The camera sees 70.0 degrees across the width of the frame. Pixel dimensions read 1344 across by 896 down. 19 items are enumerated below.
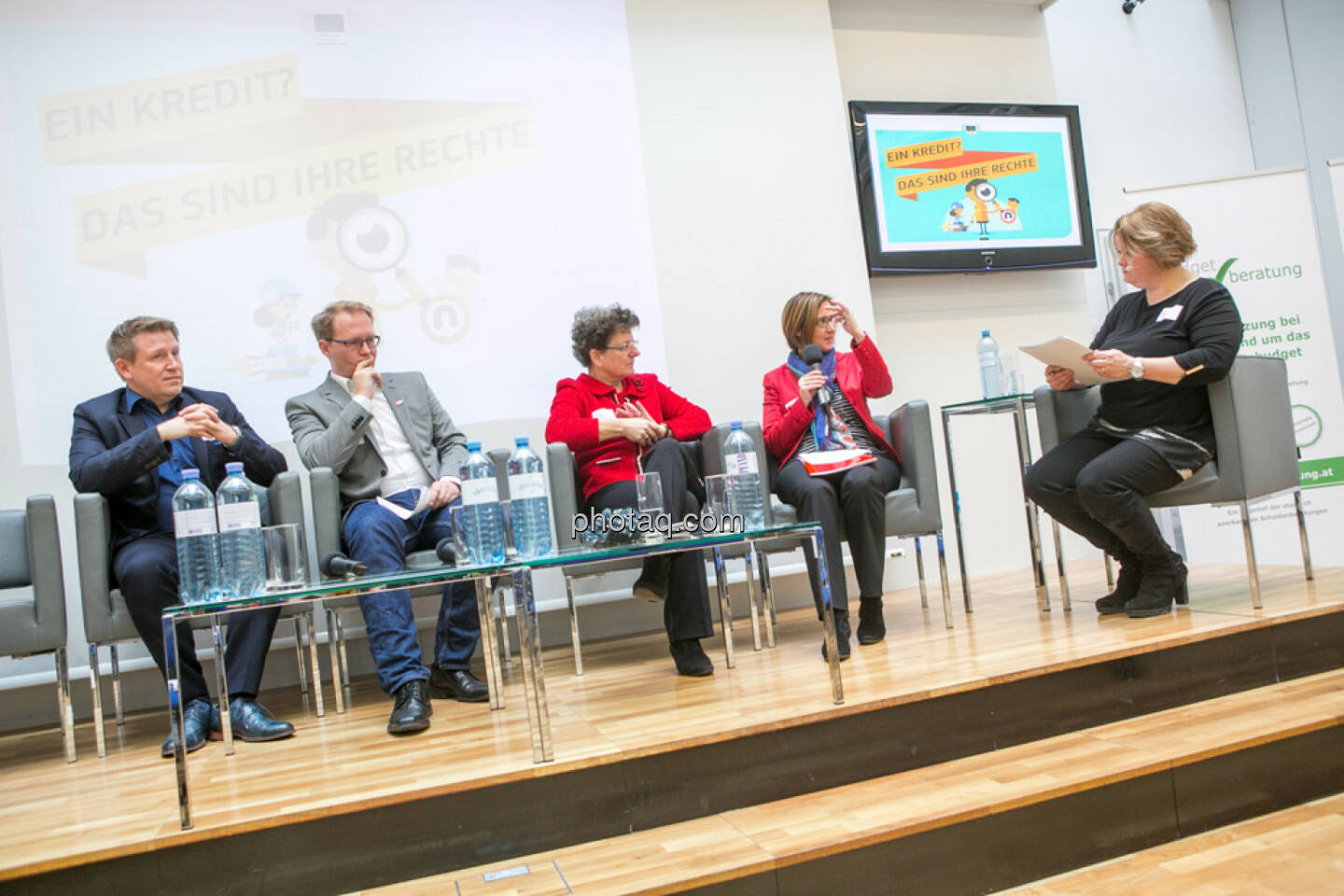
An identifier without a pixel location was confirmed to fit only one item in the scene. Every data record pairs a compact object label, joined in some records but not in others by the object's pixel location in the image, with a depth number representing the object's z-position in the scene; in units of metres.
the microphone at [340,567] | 2.34
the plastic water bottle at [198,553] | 1.97
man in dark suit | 2.45
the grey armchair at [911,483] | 2.94
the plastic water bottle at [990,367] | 3.47
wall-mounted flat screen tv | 4.17
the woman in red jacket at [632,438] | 2.66
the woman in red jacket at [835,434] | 2.80
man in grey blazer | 2.70
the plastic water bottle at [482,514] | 2.08
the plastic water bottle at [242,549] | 1.99
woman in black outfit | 2.65
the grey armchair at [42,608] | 2.41
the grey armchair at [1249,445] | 2.65
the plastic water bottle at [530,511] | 2.15
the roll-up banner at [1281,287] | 4.46
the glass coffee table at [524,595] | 1.81
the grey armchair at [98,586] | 2.46
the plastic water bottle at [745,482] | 2.37
